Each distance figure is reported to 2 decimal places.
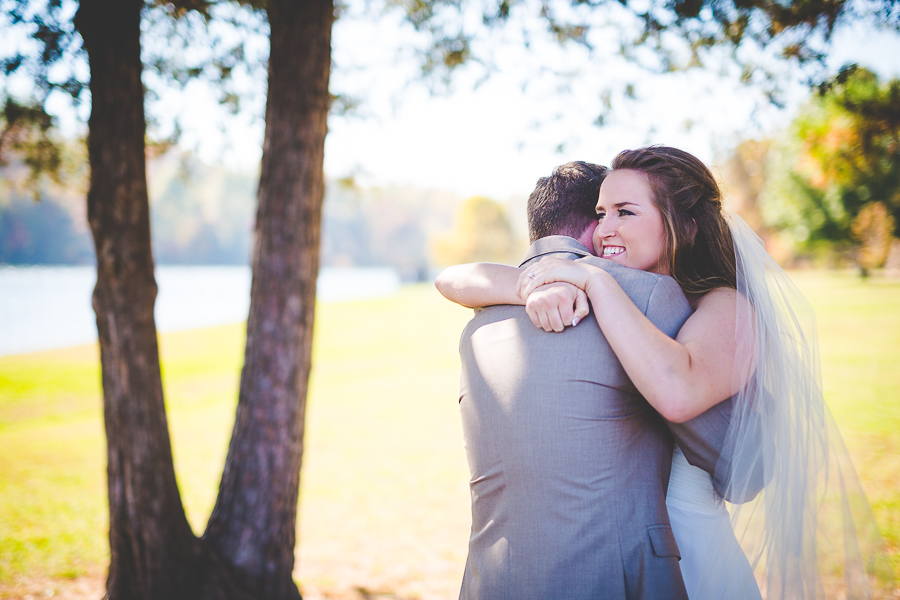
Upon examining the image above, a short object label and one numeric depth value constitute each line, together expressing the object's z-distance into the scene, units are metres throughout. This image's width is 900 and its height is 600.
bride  1.94
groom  1.59
